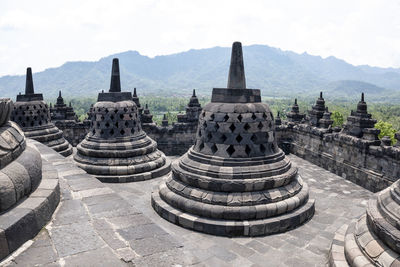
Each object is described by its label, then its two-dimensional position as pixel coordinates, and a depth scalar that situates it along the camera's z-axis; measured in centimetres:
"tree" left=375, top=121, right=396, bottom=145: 3347
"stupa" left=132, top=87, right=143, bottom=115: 1623
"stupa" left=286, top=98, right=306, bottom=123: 1681
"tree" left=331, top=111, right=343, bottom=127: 4650
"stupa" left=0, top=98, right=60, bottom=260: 303
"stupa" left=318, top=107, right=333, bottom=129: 1414
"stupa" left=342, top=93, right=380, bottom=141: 1140
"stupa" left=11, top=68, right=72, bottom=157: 1183
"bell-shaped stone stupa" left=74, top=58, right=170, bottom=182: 1019
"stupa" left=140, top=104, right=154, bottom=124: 1553
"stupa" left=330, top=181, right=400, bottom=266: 415
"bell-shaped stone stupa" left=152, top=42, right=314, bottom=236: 664
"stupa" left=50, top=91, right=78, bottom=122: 1677
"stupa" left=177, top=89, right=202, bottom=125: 1579
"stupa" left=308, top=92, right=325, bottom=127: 1515
